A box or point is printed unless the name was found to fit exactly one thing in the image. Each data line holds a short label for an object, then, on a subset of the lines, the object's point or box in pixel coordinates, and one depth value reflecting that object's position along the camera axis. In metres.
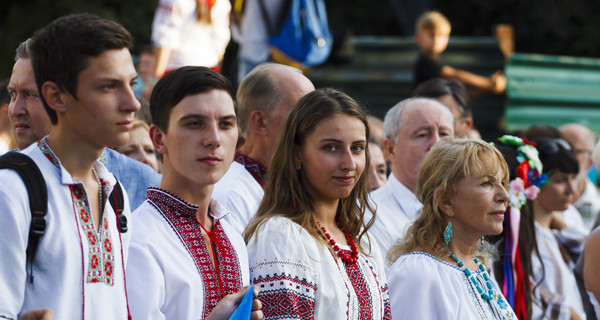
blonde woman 7.97
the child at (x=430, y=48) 17.78
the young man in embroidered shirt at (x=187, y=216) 5.95
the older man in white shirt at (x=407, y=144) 10.24
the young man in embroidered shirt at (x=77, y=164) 5.05
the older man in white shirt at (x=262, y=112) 8.73
